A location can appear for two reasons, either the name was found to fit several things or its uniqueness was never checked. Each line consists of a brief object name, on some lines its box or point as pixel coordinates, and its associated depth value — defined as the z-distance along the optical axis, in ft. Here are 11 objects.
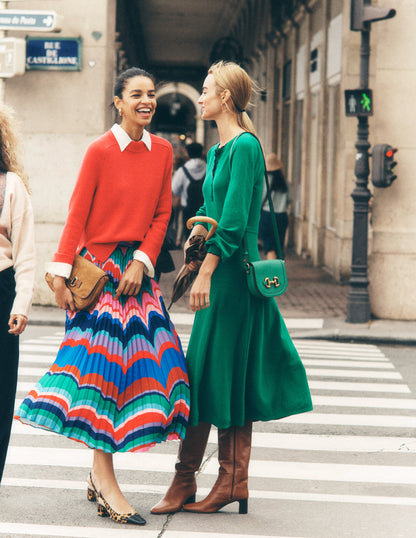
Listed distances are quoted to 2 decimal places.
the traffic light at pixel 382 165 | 39.01
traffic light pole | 39.55
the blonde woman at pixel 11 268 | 14.46
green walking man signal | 39.01
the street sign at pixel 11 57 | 38.81
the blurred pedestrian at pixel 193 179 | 46.50
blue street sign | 41.19
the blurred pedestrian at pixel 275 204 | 47.41
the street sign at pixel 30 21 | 38.60
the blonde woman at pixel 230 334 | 14.34
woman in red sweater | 14.07
